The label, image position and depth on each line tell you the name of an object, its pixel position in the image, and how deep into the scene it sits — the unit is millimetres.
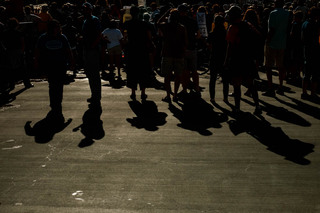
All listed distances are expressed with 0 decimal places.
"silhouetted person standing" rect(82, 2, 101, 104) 10508
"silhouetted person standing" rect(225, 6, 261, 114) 9328
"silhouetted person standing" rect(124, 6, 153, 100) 10789
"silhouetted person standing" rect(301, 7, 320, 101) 11062
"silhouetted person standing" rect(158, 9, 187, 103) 10477
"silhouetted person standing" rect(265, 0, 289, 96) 11320
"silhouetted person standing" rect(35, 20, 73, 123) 9875
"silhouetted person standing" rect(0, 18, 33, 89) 12704
